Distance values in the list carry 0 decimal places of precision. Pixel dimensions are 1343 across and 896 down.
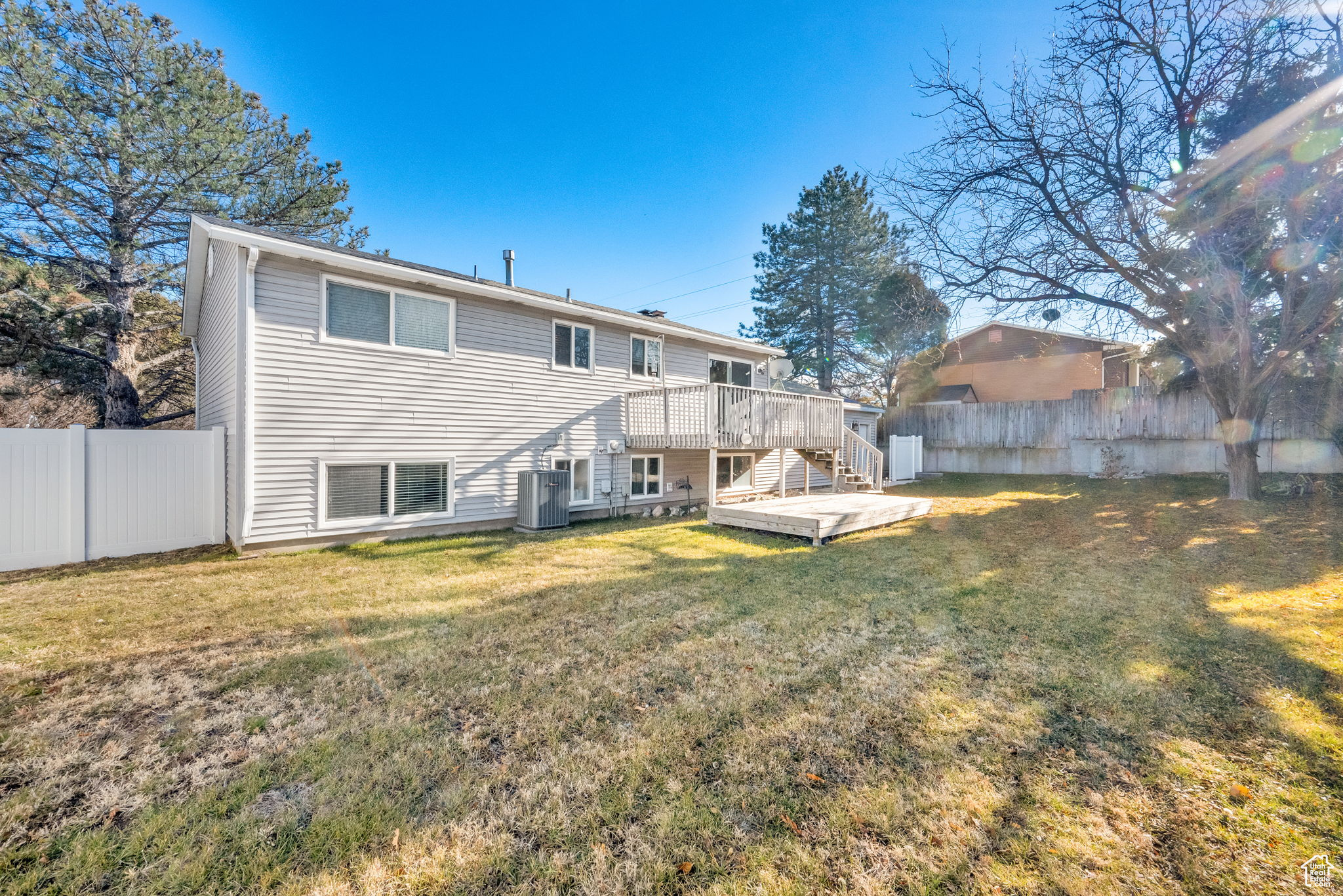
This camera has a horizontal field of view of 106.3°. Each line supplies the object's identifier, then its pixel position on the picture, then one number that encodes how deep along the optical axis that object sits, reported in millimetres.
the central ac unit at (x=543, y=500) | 9367
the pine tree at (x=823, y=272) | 24047
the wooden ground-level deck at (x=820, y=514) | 8266
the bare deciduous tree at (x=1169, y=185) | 8234
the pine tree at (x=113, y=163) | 11016
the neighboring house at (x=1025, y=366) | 22516
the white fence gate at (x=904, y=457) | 16906
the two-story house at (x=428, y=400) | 7348
